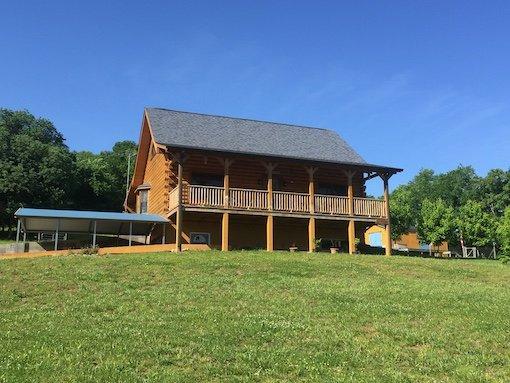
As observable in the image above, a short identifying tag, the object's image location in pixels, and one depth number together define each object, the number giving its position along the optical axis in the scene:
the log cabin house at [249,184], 26.64
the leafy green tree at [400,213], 47.75
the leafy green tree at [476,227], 49.81
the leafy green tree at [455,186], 81.25
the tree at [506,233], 28.72
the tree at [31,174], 43.06
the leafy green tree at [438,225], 47.81
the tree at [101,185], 51.34
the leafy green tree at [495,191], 72.50
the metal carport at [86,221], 25.02
